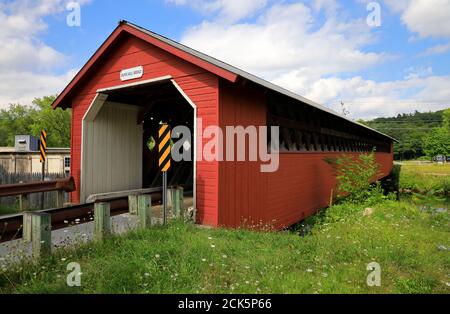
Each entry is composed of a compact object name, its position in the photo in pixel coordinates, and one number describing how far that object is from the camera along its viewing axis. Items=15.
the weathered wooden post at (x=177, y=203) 5.68
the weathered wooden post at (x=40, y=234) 3.65
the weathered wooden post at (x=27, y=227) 3.71
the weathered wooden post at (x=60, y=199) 7.04
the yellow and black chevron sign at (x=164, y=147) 5.20
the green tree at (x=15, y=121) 52.44
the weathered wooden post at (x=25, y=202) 6.67
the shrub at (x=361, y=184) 10.22
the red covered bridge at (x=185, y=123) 5.88
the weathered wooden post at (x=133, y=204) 5.18
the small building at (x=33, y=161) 17.09
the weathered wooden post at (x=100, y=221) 4.35
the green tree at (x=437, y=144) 58.84
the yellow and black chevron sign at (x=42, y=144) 10.01
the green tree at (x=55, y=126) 40.16
